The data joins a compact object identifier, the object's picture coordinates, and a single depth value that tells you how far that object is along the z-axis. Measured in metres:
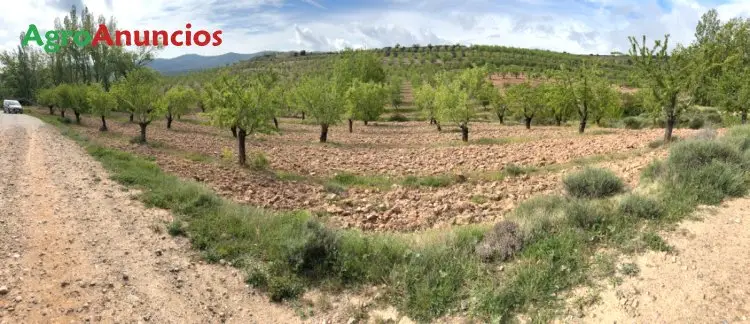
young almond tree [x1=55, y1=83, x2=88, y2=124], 35.53
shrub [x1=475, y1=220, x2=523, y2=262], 7.21
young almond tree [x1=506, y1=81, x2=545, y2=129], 37.91
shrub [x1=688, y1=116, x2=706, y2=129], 30.31
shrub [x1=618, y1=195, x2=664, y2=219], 7.79
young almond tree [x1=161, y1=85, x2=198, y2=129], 36.74
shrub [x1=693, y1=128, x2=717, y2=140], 12.63
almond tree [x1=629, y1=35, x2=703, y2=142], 17.60
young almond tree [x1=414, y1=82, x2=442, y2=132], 42.65
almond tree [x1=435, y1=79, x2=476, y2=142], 29.06
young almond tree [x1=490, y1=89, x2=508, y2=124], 45.22
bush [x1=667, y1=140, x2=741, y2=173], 9.77
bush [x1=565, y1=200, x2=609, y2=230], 7.69
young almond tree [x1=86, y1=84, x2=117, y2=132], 30.22
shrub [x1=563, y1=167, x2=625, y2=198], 9.90
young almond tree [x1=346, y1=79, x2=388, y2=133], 41.04
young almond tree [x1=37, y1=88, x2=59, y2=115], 40.47
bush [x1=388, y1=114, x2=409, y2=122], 53.31
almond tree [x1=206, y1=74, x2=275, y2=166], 18.78
